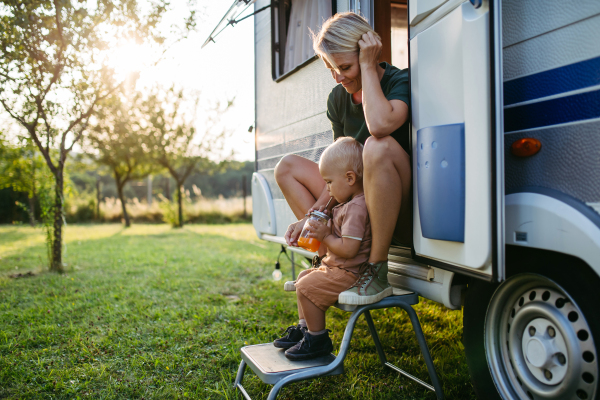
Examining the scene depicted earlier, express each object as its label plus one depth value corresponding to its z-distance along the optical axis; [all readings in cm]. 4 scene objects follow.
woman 179
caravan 131
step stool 170
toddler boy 184
